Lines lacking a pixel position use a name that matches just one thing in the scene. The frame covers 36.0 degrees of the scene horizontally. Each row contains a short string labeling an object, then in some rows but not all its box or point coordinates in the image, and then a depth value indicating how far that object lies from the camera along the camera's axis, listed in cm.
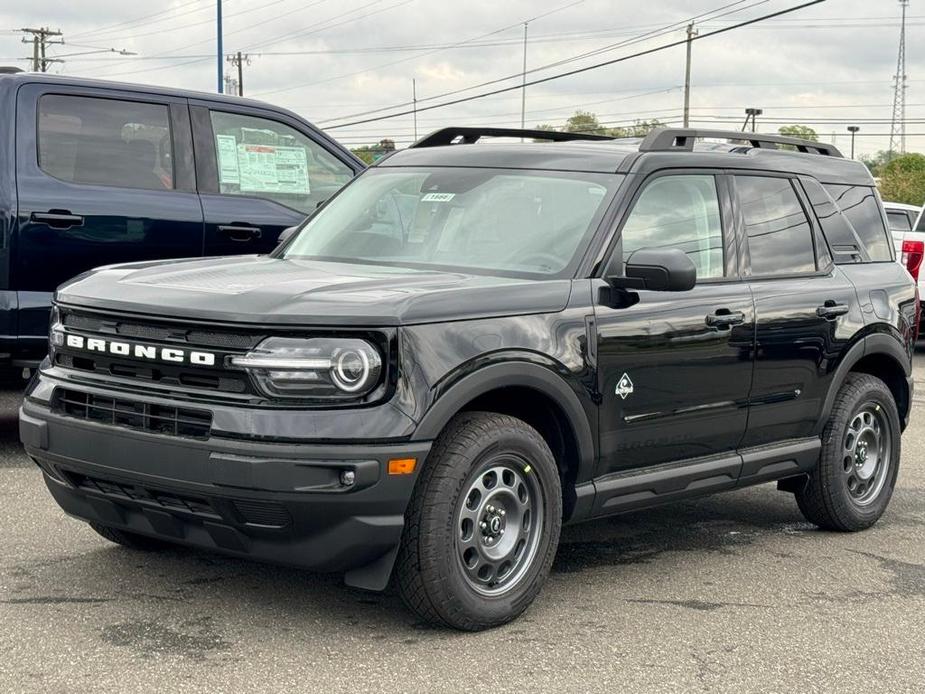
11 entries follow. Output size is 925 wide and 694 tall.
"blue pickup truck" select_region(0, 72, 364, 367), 767
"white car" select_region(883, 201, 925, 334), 1420
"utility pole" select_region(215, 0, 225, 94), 4275
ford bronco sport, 460
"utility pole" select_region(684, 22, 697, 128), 5859
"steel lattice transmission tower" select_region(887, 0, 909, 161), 7656
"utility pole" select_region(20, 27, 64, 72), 7838
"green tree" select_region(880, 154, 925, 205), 5969
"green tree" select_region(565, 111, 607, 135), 9062
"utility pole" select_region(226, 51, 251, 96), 8500
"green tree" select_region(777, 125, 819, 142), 6238
